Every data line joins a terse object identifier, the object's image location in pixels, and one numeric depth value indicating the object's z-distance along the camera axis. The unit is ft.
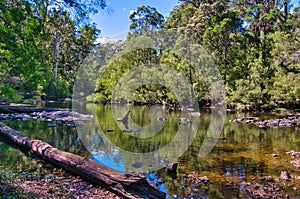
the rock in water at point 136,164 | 27.89
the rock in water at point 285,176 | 23.87
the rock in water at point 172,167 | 25.61
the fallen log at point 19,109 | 71.10
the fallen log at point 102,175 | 18.10
